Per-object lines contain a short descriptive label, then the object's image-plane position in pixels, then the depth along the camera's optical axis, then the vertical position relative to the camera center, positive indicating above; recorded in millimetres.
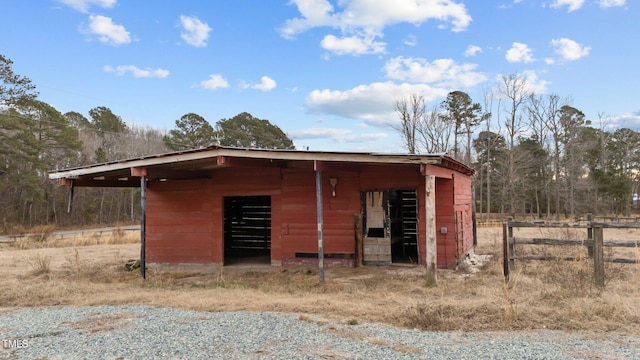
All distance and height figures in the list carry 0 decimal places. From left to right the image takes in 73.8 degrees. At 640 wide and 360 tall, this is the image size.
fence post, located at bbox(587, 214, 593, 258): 7412 -610
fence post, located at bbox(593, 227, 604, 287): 6531 -892
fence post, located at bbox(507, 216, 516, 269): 8125 -732
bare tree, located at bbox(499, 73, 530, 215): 32750 +3933
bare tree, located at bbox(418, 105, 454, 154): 36062 +6615
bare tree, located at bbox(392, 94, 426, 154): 36419 +7193
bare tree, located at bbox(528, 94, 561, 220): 35472 +5845
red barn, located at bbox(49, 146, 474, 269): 8491 +234
